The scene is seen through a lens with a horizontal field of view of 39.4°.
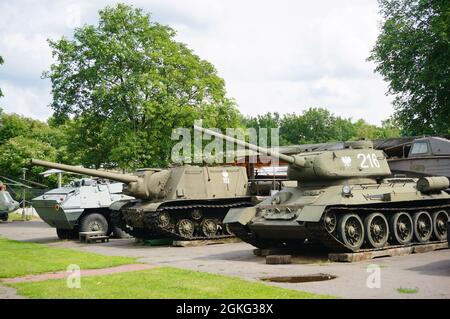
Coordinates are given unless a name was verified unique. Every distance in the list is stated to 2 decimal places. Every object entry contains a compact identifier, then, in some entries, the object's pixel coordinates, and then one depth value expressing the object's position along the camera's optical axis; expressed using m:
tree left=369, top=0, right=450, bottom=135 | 29.41
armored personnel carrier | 21.19
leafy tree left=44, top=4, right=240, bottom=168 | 29.66
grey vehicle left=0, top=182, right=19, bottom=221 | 33.09
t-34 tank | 13.95
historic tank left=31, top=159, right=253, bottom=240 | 19.02
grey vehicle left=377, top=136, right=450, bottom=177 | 21.81
